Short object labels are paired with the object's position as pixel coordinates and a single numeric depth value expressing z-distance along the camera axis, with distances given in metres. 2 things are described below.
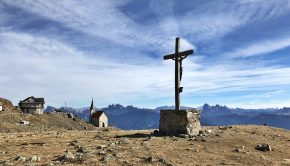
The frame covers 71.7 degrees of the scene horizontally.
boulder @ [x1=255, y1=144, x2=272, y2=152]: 13.97
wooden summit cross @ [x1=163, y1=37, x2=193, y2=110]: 17.66
